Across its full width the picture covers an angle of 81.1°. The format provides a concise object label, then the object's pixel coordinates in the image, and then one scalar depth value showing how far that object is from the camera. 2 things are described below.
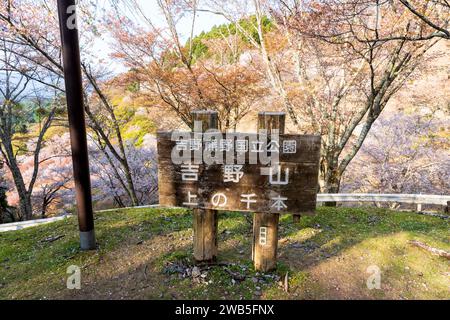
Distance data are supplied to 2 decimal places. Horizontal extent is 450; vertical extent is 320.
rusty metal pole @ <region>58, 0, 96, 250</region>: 3.34
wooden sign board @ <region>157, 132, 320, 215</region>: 3.07
